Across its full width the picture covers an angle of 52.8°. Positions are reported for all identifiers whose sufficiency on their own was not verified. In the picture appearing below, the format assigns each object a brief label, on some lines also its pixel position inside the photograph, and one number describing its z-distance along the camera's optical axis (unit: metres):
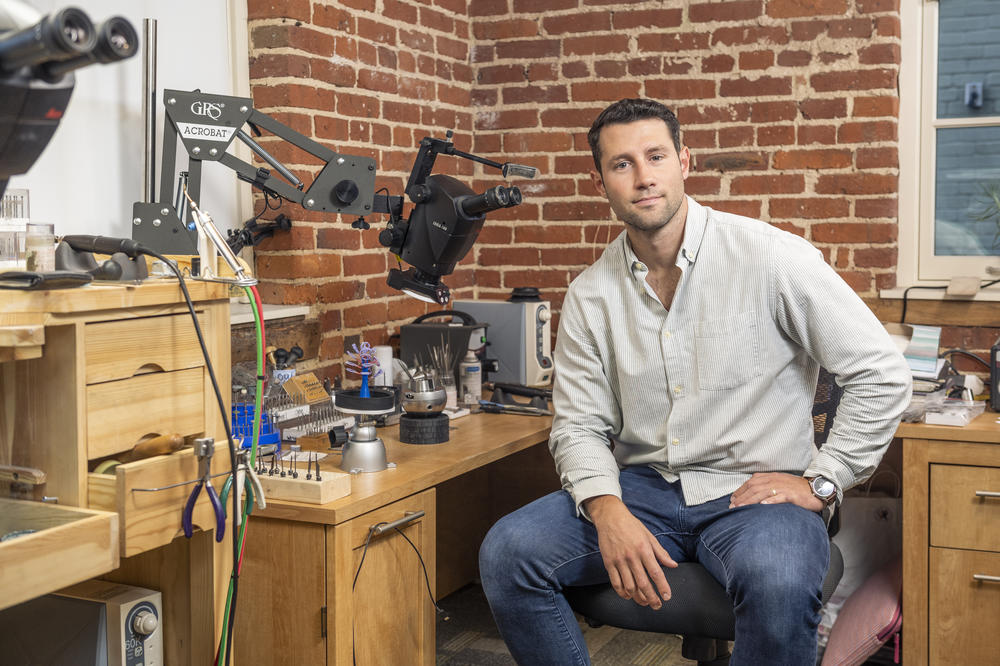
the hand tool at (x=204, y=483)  1.47
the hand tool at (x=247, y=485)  1.55
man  1.95
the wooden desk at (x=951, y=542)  2.52
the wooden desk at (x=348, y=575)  1.88
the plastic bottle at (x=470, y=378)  2.89
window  3.06
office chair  1.87
